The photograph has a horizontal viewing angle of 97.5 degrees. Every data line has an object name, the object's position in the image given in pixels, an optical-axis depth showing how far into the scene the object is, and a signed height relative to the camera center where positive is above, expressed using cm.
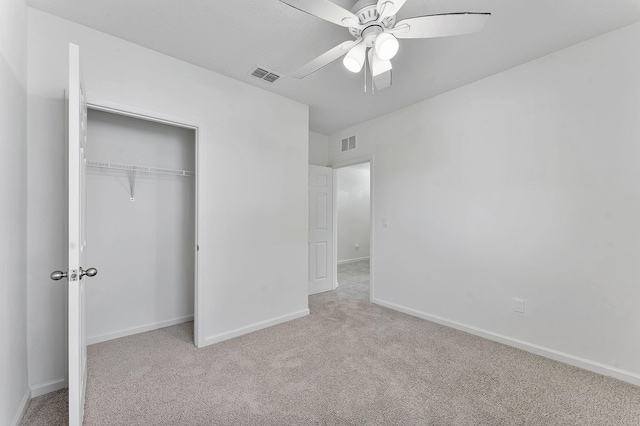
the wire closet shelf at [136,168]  255 +45
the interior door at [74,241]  139 -13
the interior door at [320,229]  429 -24
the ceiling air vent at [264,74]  265 +136
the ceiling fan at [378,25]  136 +99
